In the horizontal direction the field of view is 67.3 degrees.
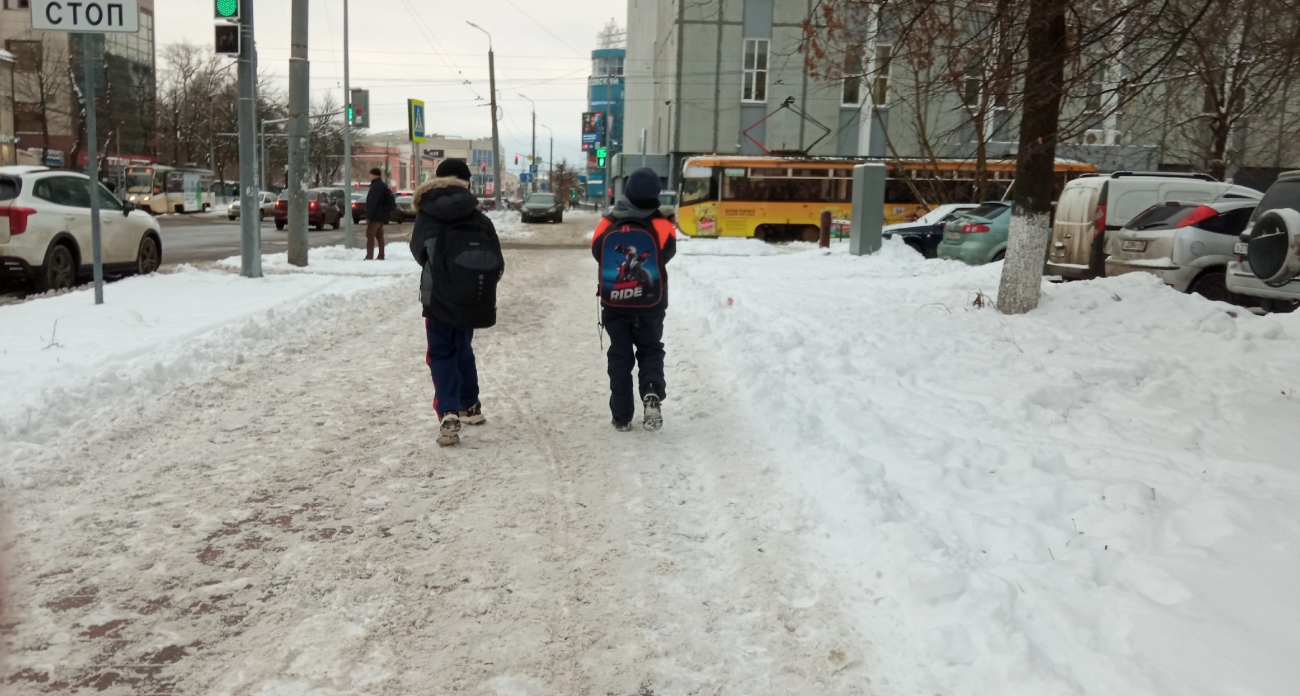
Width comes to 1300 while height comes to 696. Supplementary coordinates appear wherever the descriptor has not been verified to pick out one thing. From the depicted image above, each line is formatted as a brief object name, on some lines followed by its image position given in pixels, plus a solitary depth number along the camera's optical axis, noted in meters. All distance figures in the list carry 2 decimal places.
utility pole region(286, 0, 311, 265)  15.77
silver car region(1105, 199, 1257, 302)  10.59
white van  12.66
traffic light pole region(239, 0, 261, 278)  13.41
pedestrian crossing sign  25.44
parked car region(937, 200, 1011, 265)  18.05
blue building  118.12
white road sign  8.81
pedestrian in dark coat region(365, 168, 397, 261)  17.42
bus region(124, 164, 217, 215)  51.00
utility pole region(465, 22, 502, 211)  44.94
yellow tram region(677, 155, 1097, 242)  29.55
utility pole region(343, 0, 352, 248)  21.81
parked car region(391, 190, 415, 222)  42.28
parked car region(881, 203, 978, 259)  21.98
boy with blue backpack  5.88
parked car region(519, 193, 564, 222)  47.40
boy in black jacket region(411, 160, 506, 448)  5.63
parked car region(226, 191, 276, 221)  47.75
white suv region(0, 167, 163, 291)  11.40
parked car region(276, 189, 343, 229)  36.25
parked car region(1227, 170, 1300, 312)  8.33
